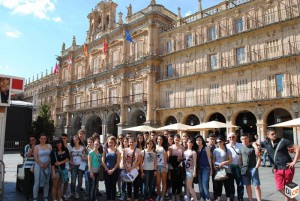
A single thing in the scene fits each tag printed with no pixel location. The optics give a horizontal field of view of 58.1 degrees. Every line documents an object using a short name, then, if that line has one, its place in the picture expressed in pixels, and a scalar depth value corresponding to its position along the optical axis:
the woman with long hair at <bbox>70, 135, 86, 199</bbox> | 7.34
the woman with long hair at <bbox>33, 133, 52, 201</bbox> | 6.50
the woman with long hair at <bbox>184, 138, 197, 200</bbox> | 6.49
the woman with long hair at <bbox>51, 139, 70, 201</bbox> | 6.56
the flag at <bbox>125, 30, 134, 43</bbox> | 25.25
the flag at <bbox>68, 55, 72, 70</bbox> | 35.18
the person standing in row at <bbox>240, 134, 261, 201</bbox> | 6.14
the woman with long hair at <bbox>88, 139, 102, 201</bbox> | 6.65
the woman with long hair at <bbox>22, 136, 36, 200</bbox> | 6.87
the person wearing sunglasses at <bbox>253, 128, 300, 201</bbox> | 5.48
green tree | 23.30
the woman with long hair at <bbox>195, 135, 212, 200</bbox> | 6.56
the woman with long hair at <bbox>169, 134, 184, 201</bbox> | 6.96
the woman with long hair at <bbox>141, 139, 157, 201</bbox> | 6.83
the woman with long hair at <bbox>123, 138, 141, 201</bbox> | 6.70
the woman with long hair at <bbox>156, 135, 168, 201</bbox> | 6.94
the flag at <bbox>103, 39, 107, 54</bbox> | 30.29
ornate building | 18.98
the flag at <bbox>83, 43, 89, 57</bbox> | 32.78
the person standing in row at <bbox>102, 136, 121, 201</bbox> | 6.64
